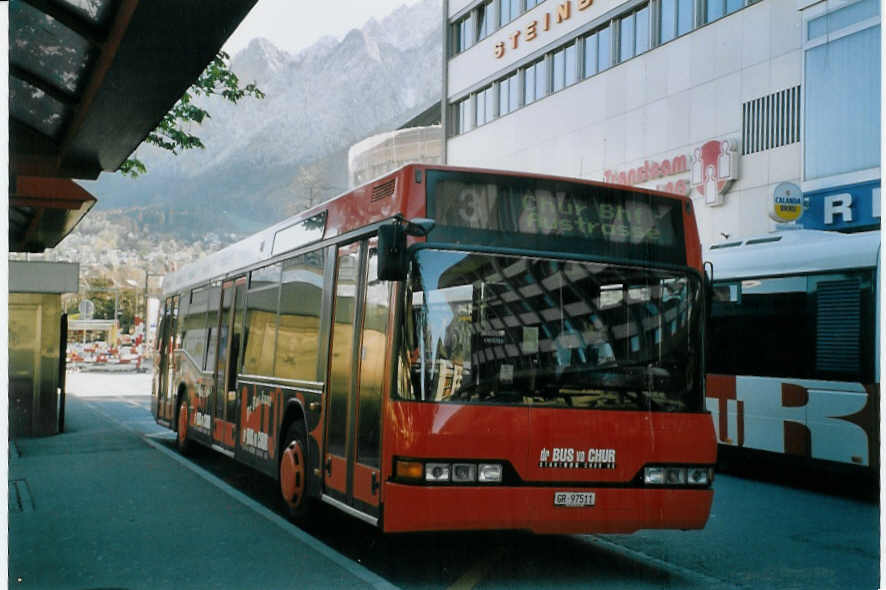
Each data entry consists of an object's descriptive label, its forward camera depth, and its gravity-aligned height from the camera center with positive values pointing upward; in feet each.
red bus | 21.42 -0.37
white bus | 36.09 +0.09
